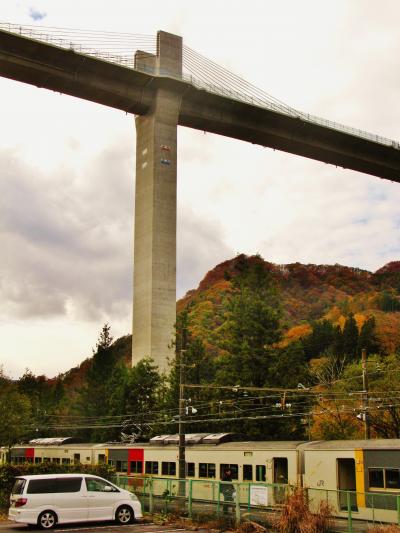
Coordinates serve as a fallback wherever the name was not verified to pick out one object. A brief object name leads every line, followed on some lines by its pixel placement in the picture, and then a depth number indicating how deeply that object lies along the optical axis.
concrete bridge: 70.38
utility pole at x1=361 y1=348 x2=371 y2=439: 36.12
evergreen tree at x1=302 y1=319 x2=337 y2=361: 86.00
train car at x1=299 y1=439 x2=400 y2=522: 22.22
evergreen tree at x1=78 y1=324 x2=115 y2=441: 84.25
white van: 23.02
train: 23.25
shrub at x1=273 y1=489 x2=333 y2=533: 20.30
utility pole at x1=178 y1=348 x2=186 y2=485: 33.28
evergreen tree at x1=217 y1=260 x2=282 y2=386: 49.62
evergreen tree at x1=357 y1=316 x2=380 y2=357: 80.50
